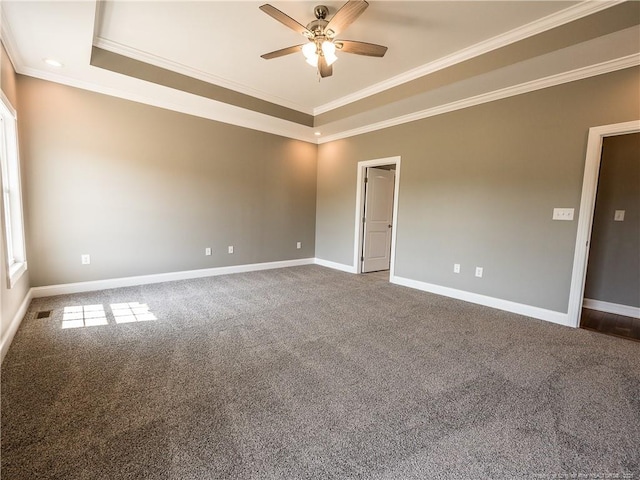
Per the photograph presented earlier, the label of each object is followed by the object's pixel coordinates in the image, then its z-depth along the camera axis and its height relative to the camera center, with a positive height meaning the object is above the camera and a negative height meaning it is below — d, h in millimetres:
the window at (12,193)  2816 +101
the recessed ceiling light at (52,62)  2903 +1490
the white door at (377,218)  5297 -115
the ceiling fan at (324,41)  2201 +1488
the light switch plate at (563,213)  3006 +42
